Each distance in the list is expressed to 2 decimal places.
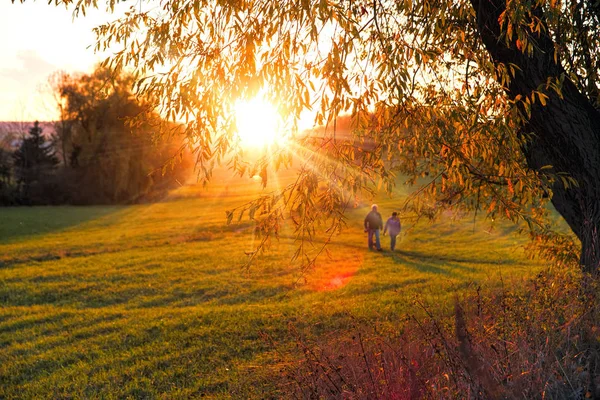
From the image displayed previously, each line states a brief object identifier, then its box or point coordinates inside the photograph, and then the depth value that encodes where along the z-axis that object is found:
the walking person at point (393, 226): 19.44
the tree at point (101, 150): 49.81
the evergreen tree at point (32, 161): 53.14
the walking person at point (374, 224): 19.28
